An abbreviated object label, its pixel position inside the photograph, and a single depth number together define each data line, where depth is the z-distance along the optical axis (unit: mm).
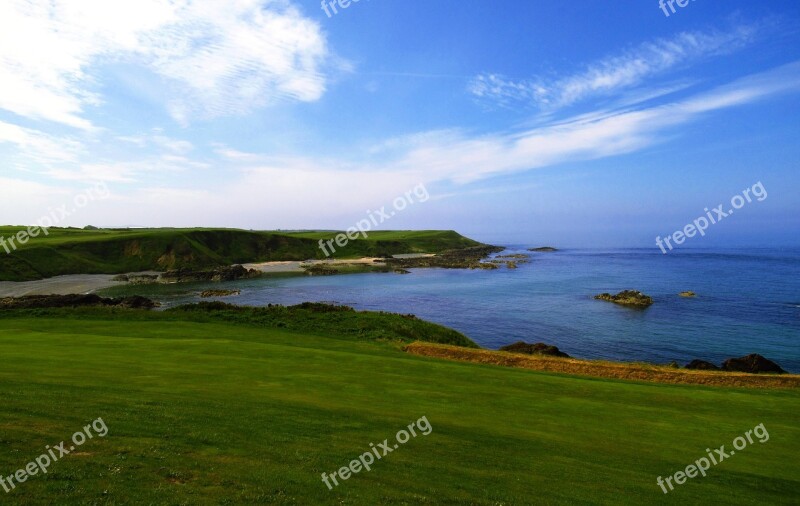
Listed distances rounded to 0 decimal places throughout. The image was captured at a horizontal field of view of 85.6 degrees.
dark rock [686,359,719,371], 40938
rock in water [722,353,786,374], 41778
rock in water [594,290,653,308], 83812
